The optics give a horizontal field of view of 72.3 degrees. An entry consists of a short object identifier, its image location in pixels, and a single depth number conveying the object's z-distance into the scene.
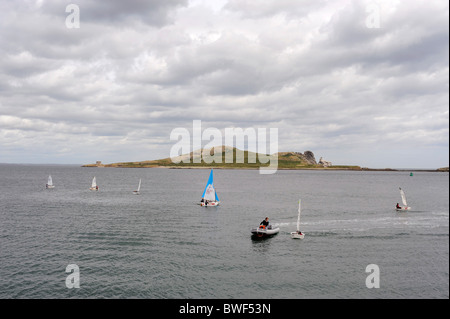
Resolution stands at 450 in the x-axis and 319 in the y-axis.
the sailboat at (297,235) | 56.26
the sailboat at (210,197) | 95.24
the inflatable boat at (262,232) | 56.44
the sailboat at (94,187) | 140.01
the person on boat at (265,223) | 58.12
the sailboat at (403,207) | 91.78
